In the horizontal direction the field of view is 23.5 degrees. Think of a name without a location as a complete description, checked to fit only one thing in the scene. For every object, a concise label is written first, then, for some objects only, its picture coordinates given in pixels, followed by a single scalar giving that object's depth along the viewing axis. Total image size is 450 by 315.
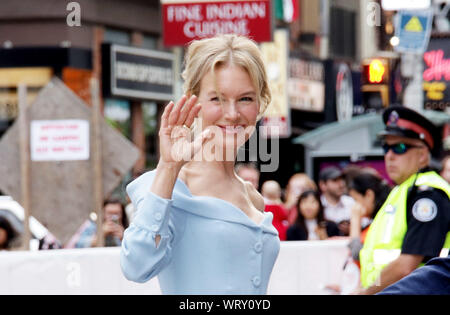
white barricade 6.21
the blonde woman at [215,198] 2.86
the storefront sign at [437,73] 21.00
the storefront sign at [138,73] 19.55
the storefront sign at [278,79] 22.73
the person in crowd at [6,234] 8.00
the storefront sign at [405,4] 17.34
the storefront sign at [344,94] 31.20
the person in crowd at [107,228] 8.80
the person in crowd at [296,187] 11.73
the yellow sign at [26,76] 18.42
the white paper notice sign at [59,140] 8.58
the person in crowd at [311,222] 9.55
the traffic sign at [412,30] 18.39
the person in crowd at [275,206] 8.88
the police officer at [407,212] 4.74
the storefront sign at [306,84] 27.36
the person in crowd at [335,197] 10.73
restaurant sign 10.97
